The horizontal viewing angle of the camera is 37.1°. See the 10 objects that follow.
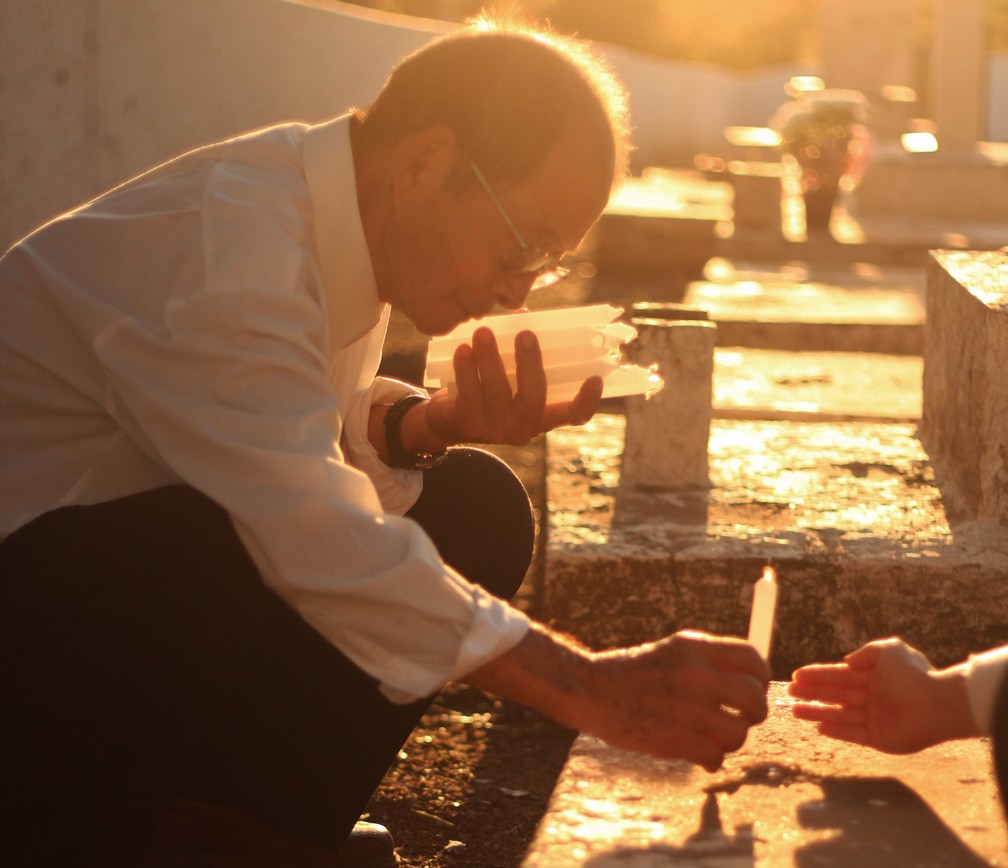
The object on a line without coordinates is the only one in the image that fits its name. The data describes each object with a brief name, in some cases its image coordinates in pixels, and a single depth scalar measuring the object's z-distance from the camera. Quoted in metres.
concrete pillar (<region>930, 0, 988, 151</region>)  12.73
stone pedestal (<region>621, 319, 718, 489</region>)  3.33
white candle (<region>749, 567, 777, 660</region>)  1.80
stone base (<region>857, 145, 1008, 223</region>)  12.50
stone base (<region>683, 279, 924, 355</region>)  6.31
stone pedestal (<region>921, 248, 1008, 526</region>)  2.88
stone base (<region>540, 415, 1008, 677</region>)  2.89
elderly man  1.60
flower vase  11.14
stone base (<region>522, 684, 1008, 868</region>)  1.65
